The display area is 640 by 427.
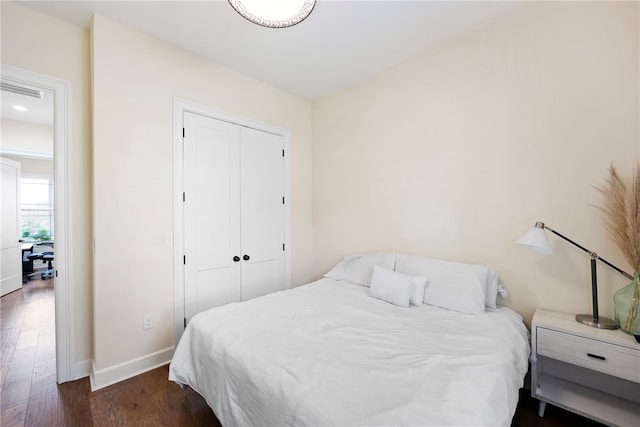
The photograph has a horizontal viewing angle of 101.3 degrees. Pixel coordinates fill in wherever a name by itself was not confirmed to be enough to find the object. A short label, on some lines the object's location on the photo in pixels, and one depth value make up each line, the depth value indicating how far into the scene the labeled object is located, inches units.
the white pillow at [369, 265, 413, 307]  79.5
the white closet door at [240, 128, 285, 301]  112.2
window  229.5
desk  199.0
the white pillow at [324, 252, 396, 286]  97.5
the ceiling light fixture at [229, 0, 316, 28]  54.8
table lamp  60.4
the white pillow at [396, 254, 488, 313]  73.0
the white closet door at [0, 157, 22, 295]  162.6
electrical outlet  85.4
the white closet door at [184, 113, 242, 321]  95.2
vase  54.7
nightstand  53.9
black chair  207.9
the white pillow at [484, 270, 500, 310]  75.5
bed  37.3
